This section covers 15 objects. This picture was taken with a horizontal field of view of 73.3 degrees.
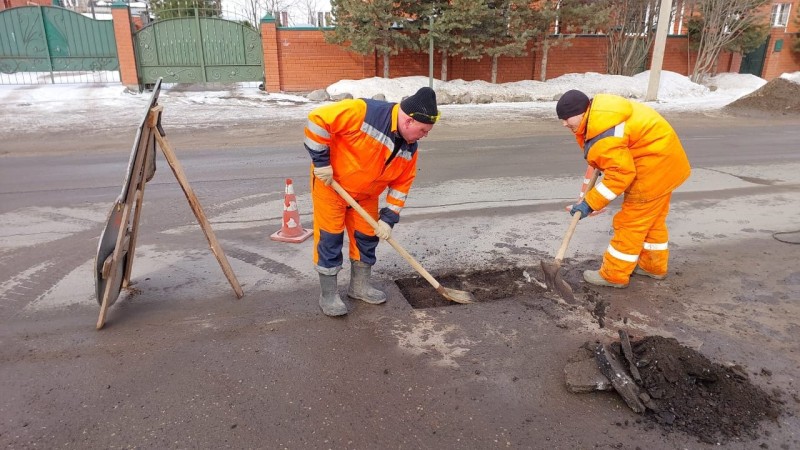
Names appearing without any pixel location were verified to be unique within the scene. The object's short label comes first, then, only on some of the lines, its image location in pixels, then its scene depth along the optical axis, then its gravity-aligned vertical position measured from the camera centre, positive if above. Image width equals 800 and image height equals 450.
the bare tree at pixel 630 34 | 19.97 +0.64
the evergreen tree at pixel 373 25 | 16.28 +0.74
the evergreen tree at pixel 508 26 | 17.55 +0.77
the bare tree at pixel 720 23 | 20.12 +1.07
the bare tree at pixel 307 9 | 31.97 +2.33
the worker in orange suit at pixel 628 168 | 3.73 -0.80
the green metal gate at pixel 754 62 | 24.73 -0.43
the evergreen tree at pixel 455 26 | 16.50 +0.74
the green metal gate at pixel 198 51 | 16.73 -0.06
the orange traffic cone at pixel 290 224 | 5.08 -1.59
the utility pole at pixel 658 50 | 16.16 +0.05
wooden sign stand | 3.28 -0.99
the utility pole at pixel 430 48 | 16.14 +0.05
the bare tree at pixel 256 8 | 29.91 +2.25
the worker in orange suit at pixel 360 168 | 3.28 -0.72
